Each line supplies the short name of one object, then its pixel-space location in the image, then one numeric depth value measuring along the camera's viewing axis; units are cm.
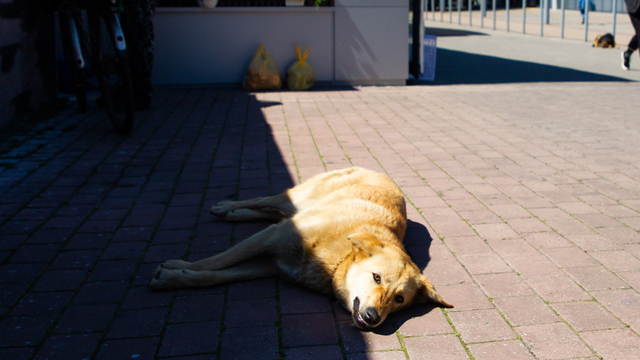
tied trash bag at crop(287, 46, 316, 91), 998
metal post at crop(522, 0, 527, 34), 2216
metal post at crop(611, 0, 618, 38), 1669
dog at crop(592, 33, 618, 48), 1697
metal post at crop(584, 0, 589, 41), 1805
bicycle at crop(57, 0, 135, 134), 592
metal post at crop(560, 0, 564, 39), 2030
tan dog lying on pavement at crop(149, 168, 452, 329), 272
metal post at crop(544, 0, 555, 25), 2416
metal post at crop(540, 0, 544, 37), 2168
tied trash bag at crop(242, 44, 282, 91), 977
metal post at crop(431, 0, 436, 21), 3254
